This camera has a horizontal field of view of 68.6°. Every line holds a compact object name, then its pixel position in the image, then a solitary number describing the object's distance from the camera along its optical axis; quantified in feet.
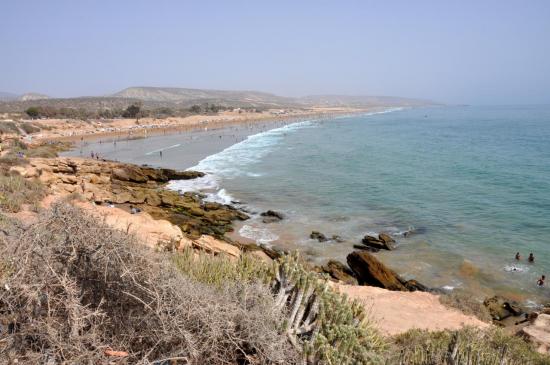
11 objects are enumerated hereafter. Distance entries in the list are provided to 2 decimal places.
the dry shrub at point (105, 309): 12.93
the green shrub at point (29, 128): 183.21
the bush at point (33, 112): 240.38
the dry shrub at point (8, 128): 162.28
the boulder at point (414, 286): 44.69
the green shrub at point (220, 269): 21.11
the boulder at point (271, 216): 67.62
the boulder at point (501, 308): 39.60
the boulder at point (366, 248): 56.03
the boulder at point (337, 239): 59.31
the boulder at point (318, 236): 59.16
